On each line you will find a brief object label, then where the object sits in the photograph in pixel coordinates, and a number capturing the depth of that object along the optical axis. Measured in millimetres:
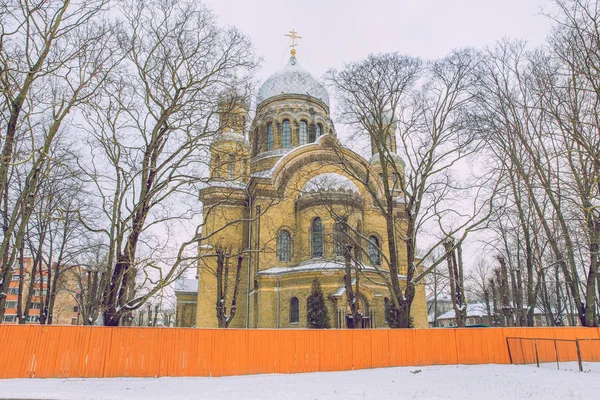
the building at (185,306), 27805
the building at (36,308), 50094
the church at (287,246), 21625
